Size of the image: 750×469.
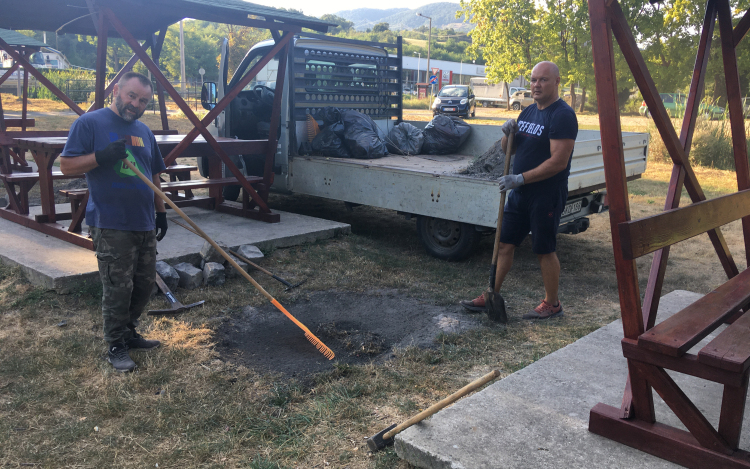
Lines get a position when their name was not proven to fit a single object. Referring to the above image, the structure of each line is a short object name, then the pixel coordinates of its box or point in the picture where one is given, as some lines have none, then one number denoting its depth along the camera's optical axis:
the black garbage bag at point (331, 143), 7.12
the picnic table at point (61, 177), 5.53
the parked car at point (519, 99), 37.99
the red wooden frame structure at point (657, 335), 2.22
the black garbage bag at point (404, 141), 7.79
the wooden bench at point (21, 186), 6.05
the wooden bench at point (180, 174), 7.44
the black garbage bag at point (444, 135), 7.78
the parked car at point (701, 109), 13.98
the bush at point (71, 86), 29.12
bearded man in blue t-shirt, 3.37
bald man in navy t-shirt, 4.07
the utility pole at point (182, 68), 32.06
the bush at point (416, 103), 41.38
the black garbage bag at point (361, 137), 7.11
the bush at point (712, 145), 13.23
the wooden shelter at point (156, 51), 5.49
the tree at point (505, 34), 29.72
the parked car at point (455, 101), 30.72
